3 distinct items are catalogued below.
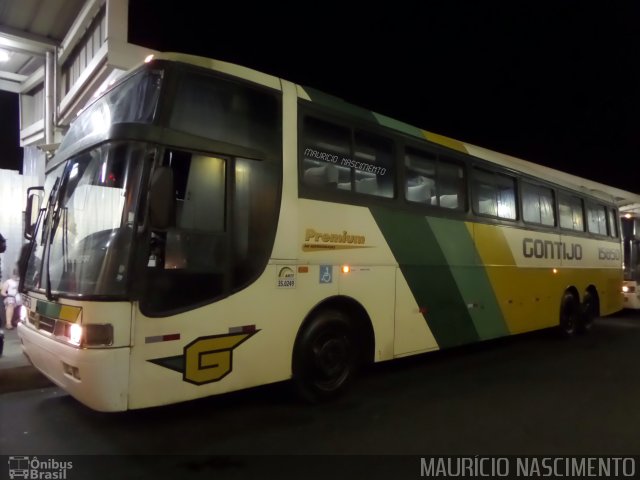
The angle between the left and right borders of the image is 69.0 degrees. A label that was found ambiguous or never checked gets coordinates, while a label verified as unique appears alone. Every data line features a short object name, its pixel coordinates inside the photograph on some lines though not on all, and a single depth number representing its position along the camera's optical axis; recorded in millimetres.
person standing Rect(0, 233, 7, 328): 6809
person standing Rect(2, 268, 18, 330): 9578
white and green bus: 3816
